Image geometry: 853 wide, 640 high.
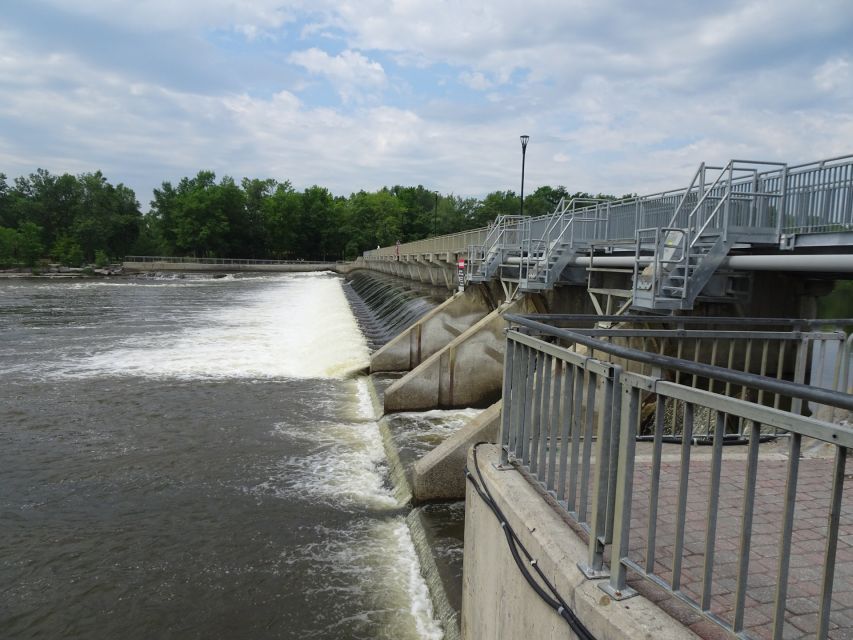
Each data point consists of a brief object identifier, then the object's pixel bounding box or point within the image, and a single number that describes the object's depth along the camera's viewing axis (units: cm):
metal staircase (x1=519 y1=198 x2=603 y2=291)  1445
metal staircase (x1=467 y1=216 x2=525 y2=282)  1910
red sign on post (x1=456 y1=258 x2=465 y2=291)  2006
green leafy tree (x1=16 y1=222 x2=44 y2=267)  9475
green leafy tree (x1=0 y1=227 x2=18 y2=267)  9200
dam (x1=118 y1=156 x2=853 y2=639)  236
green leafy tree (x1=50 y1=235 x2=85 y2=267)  9875
